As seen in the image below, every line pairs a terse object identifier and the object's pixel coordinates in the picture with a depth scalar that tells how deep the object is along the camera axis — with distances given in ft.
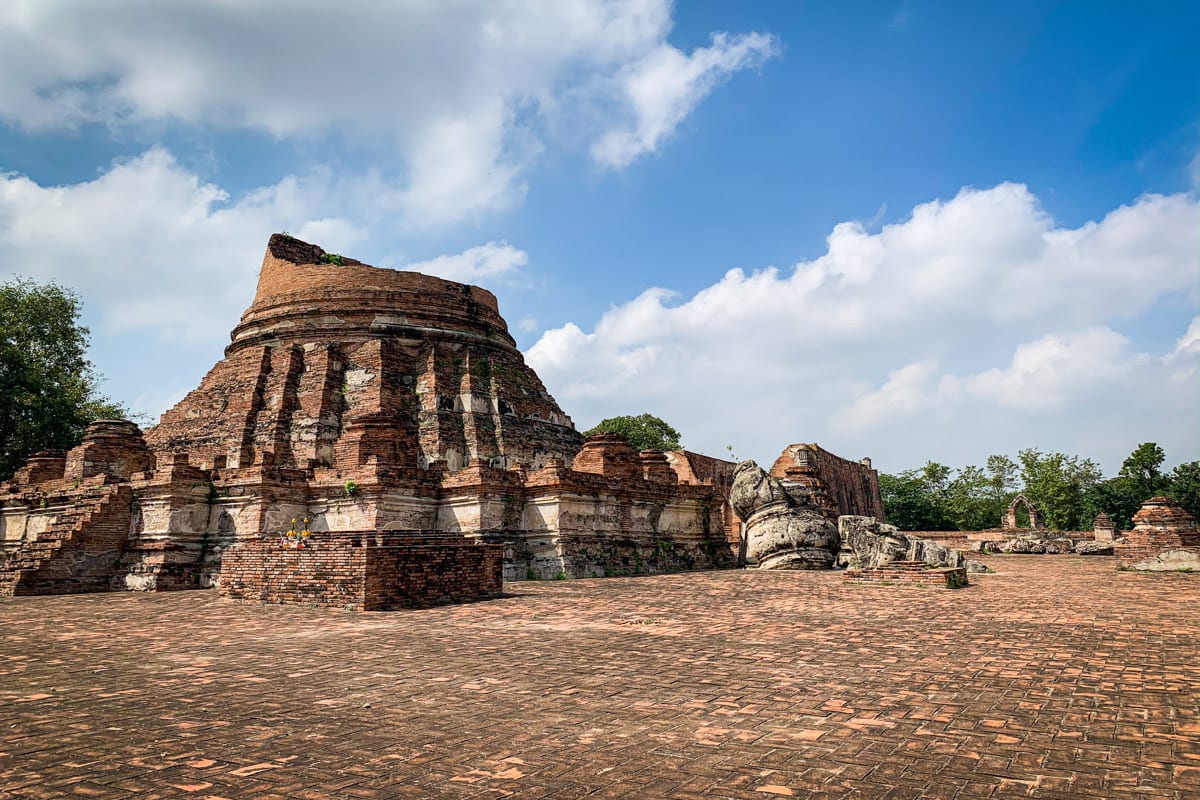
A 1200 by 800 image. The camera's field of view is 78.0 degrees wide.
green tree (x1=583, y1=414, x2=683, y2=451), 144.56
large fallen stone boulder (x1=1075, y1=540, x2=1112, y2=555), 76.18
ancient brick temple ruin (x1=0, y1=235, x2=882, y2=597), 42.93
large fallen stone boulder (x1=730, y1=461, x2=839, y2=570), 48.78
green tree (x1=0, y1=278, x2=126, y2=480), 81.39
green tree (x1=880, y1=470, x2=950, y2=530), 169.27
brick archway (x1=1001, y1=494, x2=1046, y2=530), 109.70
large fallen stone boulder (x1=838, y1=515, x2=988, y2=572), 43.65
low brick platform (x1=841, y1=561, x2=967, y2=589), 34.30
